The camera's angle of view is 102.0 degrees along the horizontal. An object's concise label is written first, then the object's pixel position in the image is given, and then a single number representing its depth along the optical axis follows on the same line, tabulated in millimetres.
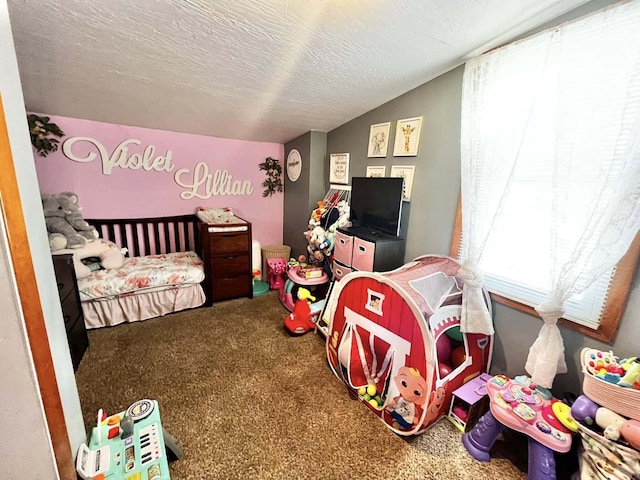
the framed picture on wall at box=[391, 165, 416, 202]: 2137
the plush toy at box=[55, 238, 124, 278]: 2262
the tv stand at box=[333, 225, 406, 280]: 2100
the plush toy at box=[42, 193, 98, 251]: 2188
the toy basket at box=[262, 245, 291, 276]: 3434
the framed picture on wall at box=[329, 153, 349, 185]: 2816
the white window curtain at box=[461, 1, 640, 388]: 1117
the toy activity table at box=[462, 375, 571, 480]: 1122
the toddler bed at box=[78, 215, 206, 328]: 2322
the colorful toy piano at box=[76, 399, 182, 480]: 966
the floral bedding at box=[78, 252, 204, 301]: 2271
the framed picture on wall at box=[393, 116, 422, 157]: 2064
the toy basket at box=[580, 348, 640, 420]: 967
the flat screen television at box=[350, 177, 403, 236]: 2133
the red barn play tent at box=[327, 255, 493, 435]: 1379
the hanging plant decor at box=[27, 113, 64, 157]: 2293
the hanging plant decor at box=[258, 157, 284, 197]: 3543
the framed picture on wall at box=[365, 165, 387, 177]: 2395
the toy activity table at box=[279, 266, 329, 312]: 2653
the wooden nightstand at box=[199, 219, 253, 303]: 2717
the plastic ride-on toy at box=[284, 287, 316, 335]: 2338
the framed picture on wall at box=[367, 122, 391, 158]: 2330
